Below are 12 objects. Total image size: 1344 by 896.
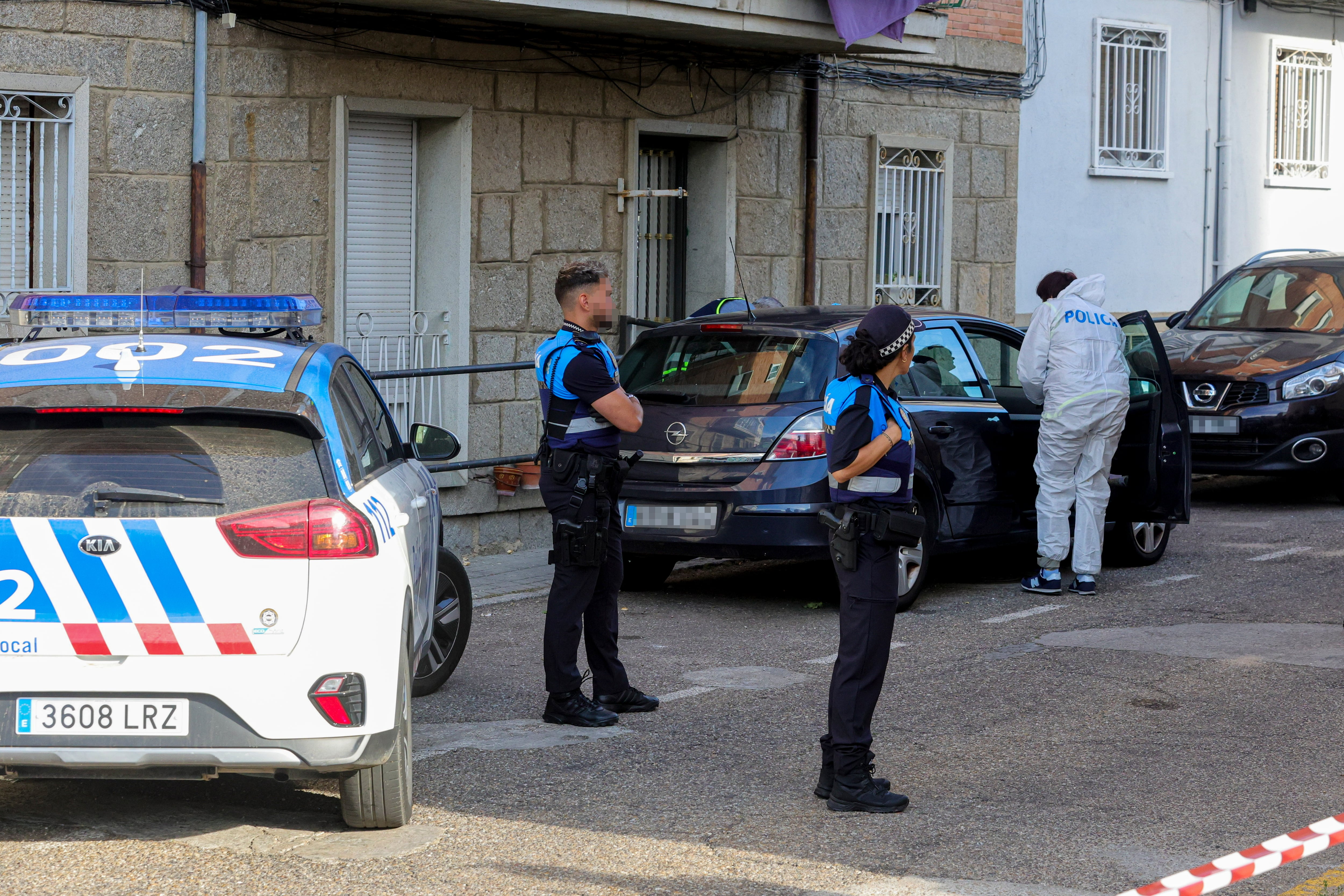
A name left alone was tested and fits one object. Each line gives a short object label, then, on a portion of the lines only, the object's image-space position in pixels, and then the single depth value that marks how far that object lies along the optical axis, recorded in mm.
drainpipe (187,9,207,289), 21004
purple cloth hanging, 25380
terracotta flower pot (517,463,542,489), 23507
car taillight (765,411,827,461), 17120
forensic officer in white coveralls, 18839
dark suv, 26347
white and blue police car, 9166
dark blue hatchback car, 17196
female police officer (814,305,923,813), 11047
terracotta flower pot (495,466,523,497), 23461
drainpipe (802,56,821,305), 28927
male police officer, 12982
